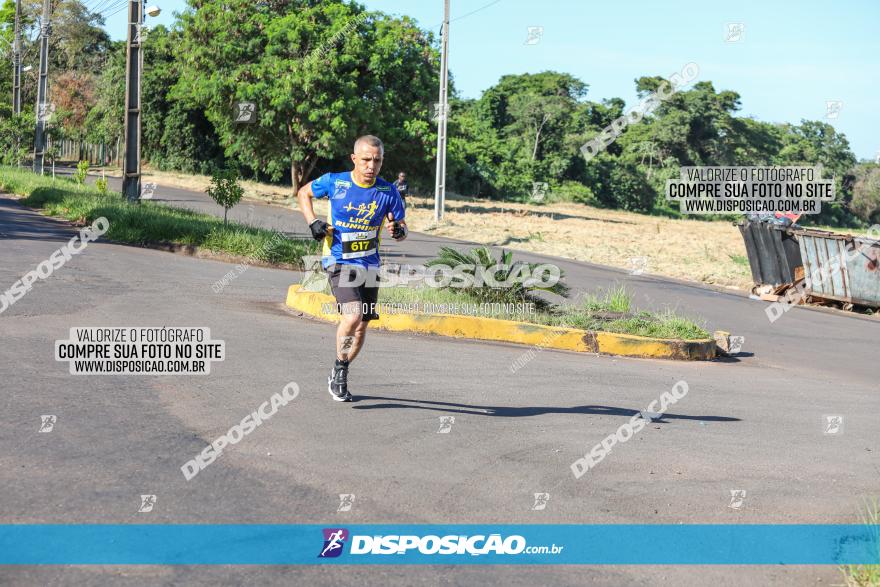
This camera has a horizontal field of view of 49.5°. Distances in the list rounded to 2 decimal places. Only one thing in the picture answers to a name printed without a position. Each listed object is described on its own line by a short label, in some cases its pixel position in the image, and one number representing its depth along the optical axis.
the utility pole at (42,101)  32.69
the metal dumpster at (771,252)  18.50
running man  7.01
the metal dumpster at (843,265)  17.50
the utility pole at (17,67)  43.47
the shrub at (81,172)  28.66
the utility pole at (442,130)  30.31
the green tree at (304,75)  36.00
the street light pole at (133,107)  19.95
